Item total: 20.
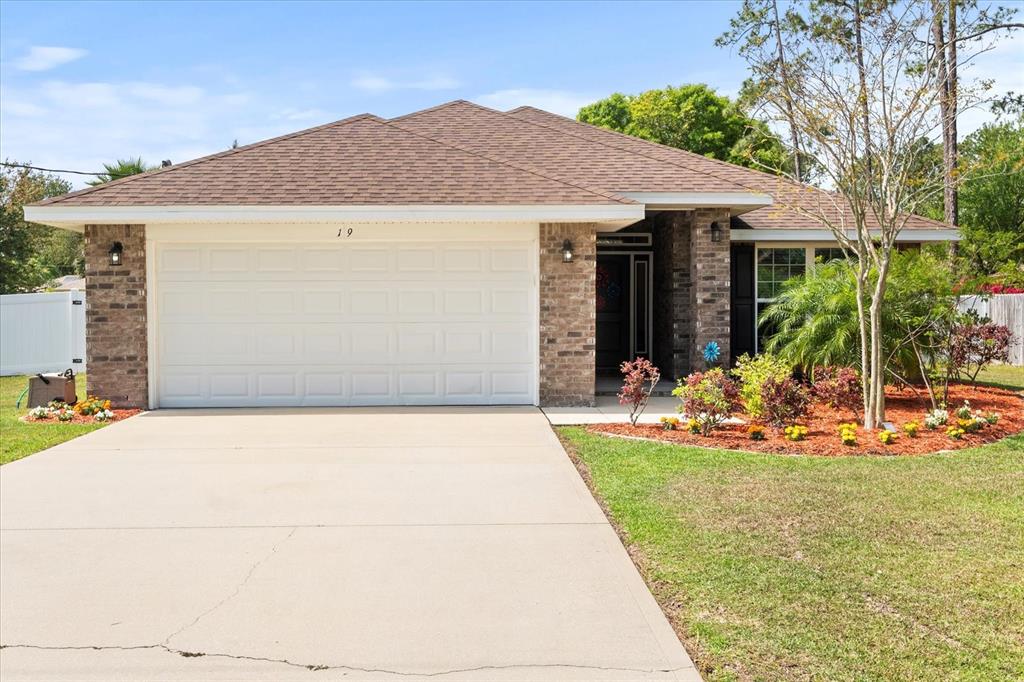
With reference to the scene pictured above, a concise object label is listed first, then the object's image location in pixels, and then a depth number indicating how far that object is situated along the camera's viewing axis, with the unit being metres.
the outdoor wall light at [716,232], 13.29
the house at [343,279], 11.62
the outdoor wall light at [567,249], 11.91
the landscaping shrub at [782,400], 9.48
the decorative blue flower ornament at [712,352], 13.17
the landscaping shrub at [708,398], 9.48
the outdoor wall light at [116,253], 11.74
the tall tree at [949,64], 9.48
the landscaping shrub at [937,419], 9.51
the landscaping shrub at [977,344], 10.48
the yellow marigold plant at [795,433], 9.09
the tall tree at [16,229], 24.62
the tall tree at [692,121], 36.19
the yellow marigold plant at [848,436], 8.72
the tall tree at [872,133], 9.28
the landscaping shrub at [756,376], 9.88
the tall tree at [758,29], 12.14
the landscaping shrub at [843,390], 9.95
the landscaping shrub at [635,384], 9.95
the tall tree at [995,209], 28.62
